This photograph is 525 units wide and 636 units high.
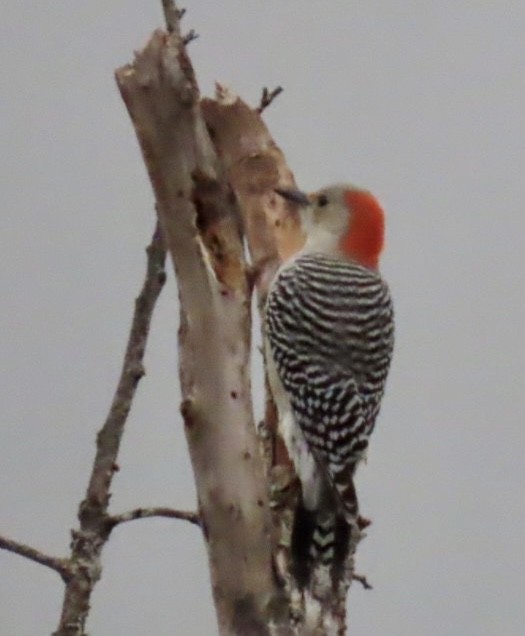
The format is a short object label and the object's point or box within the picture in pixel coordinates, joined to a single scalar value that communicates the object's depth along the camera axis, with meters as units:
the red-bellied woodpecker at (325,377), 8.05
